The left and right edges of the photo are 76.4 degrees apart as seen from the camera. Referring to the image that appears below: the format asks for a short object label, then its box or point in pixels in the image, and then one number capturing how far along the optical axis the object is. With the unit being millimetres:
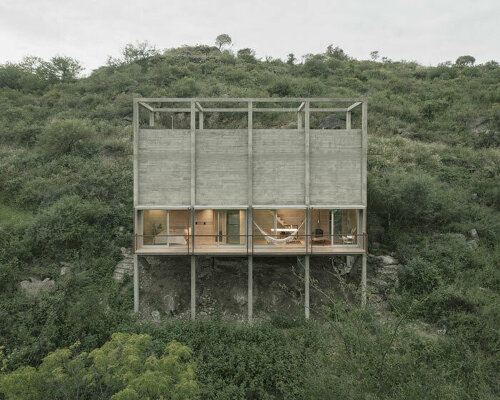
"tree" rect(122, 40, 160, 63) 40469
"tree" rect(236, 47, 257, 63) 42531
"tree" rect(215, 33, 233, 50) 49656
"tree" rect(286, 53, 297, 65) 45119
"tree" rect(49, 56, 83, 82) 37438
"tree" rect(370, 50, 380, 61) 49578
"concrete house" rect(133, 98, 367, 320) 12172
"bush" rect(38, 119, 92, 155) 20797
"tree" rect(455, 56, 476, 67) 43875
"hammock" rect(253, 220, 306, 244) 12155
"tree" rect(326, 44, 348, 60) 47812
